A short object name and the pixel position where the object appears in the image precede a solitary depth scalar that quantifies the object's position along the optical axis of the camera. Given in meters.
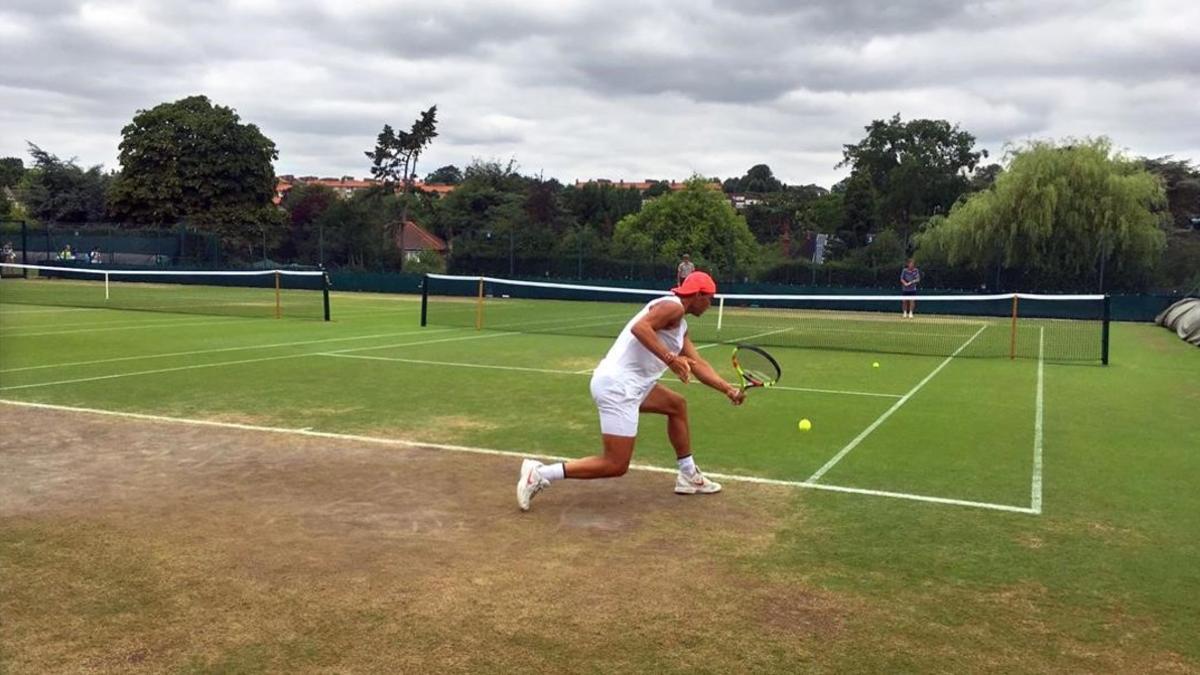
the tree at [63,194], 75.75
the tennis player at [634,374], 6.26
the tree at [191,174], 60.28
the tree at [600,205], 87.38
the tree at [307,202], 89.81
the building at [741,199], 139.82
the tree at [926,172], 71.69
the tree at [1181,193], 58.59
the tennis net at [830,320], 20.69
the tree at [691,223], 62.91
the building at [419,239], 78.81
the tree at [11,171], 94.86
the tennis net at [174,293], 27.19
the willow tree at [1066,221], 35.44
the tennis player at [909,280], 28.88
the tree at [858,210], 79.88
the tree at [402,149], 62.62
